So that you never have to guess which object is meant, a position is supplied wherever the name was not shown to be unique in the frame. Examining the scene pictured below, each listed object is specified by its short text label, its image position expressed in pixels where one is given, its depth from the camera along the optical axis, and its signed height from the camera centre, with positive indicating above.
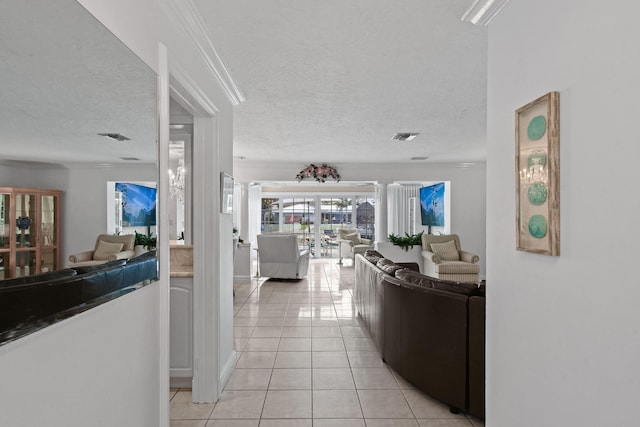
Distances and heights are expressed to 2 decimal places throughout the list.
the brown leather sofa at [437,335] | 2.37 -0.84
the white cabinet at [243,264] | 7.31 -0.94
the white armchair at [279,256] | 7.19 -0.77
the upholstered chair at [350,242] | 9.46 -0.71
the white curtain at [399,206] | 8.28 +0.26
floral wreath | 7.58 +0.90
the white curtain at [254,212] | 8.33 +0.11
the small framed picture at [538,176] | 1.36 +0.16
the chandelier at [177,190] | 3.31 +0.25
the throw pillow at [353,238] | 10.40 -0.60
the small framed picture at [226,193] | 2.83 +0.19
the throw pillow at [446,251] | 7.14 -0.67
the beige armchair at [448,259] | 6.66 -0.82
